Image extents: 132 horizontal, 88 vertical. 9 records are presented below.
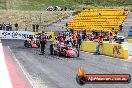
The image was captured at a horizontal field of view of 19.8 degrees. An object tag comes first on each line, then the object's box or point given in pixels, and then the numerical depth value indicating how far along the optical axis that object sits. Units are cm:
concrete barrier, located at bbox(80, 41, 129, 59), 2422
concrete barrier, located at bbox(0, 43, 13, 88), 1077
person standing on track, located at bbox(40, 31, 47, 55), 2744
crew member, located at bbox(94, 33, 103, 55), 2765
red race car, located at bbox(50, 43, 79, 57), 2422
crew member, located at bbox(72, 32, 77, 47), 3419
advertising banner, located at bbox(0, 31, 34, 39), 4756
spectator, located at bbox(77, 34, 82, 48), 3278
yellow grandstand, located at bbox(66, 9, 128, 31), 5200
